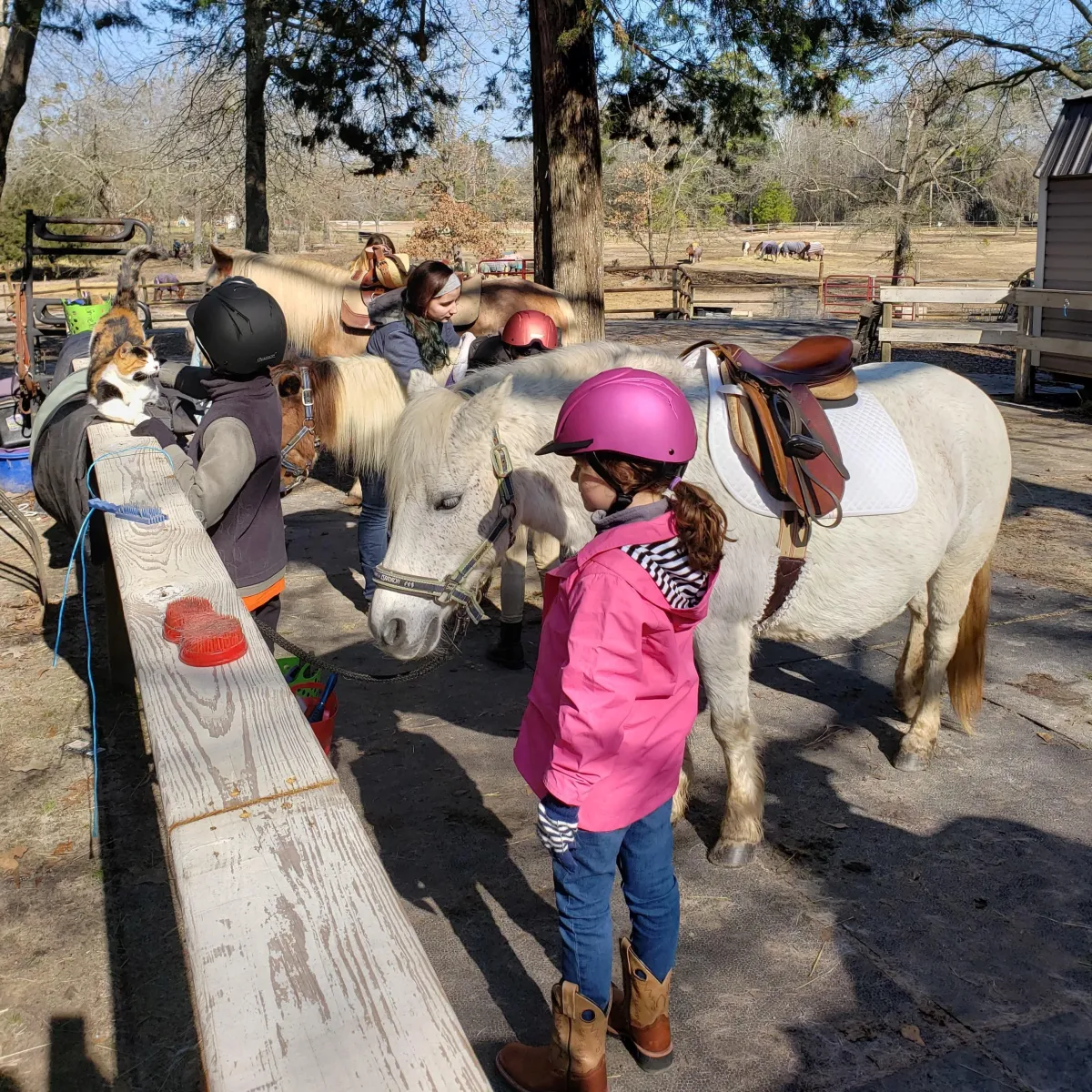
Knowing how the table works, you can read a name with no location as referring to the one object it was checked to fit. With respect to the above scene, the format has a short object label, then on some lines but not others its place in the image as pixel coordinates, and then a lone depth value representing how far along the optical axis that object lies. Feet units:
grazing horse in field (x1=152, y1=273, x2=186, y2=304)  90.28
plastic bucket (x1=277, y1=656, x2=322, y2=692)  11.25
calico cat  12.98
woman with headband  16.90
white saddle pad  9.95
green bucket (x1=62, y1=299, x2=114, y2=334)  28.81
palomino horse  26.50
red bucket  10.75
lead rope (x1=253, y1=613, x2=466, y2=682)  10.01
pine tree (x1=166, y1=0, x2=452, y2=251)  32.48
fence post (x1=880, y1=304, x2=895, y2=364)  45.62
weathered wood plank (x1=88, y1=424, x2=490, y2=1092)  3.75
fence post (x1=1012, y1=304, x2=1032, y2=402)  40.19
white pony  9.22
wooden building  41.65
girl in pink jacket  6.22
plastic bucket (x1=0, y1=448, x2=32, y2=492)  24.17
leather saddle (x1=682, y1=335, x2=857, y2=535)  9.82
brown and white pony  14.39
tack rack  21.34
